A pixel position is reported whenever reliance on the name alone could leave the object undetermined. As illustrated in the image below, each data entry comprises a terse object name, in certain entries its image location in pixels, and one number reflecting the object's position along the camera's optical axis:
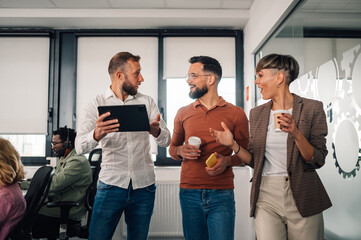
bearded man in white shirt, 1.73
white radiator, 3.85
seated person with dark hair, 2.52
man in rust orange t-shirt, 1.63
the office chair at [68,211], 2.46
